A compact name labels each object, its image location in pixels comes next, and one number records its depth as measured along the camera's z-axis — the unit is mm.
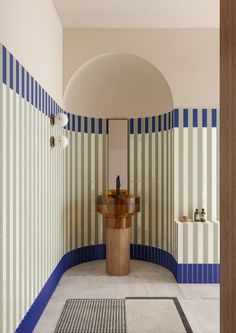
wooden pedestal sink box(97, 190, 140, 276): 4473
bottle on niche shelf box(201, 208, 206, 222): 4395
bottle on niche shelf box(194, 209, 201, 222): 4398
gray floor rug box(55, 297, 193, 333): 3029
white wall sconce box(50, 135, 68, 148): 3835
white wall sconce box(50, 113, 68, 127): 3854
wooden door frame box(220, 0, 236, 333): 1447
